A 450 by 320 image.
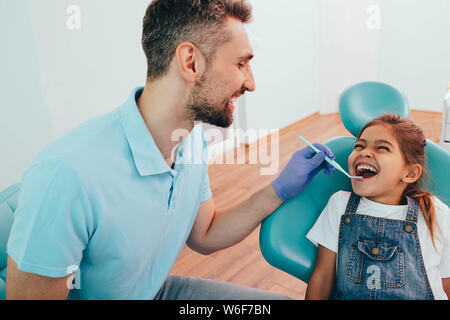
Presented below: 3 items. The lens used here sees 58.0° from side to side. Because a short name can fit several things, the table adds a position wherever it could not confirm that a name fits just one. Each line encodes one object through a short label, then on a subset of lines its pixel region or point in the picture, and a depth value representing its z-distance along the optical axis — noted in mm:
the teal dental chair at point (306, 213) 1062
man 804
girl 993
